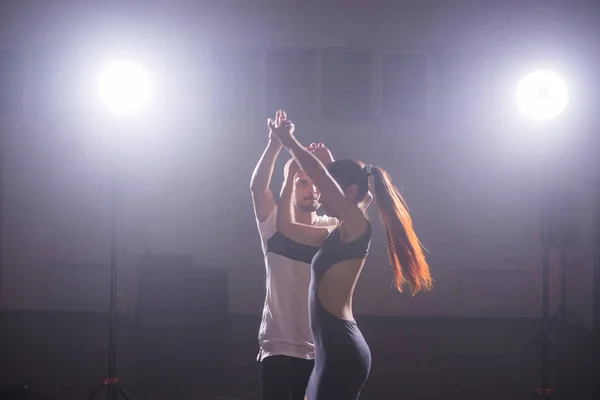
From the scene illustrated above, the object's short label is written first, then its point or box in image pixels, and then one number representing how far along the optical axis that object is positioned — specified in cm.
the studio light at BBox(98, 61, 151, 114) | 378
